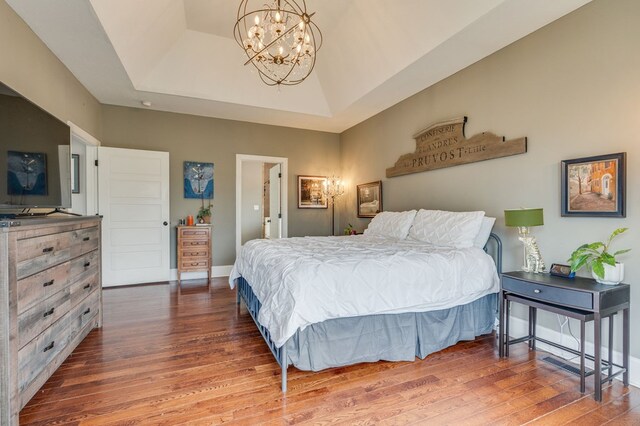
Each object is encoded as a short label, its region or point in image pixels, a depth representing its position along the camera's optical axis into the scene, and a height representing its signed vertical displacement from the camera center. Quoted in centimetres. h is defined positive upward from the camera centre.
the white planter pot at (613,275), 206 -43
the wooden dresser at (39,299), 151 -55
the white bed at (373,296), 204 -62
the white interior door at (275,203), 605 +15
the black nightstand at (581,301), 192 -62
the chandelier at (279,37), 249 +146
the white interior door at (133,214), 457 -5
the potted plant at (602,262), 201 -35
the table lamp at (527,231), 240 -18
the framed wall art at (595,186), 221 +18
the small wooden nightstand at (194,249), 485 -61
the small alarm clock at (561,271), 229 -46
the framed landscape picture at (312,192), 607 +36
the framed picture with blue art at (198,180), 525 +52
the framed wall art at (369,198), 502 +20
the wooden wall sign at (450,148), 307 +70
